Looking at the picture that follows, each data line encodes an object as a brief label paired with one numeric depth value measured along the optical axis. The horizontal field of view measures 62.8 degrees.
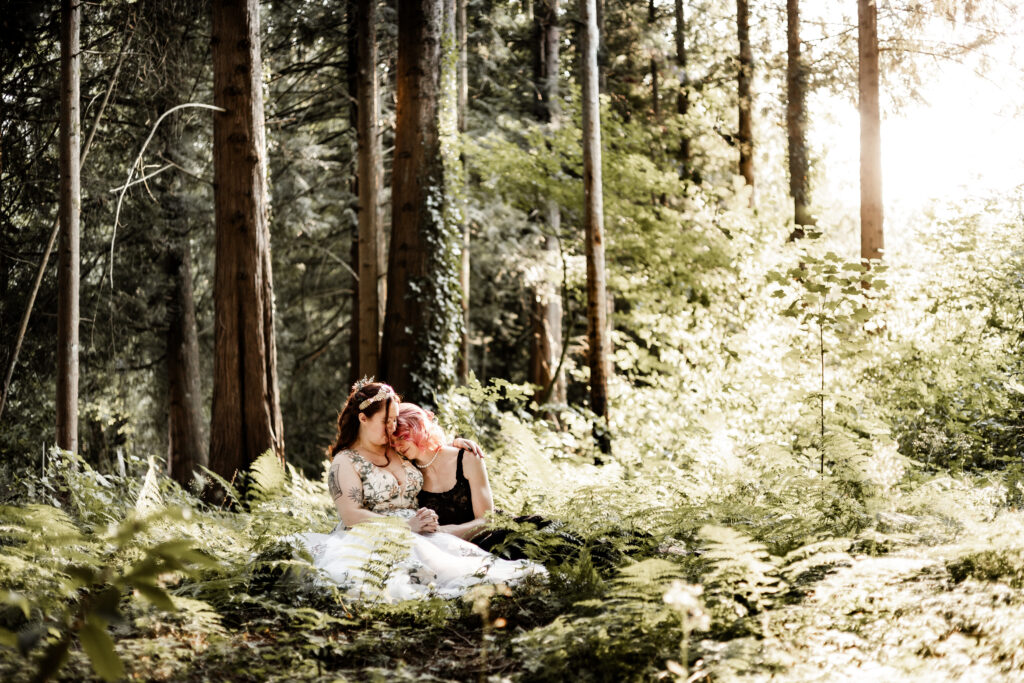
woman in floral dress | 4.76
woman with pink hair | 6.23
